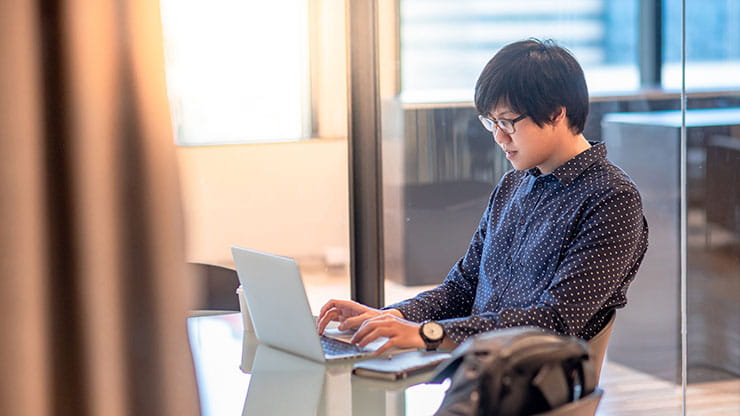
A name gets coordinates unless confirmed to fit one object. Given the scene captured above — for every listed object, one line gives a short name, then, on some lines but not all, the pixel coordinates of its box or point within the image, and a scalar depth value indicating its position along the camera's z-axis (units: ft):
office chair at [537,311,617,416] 8.89
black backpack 8.76
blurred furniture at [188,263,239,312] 14.82
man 11.13
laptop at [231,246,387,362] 11.02
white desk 10.27
